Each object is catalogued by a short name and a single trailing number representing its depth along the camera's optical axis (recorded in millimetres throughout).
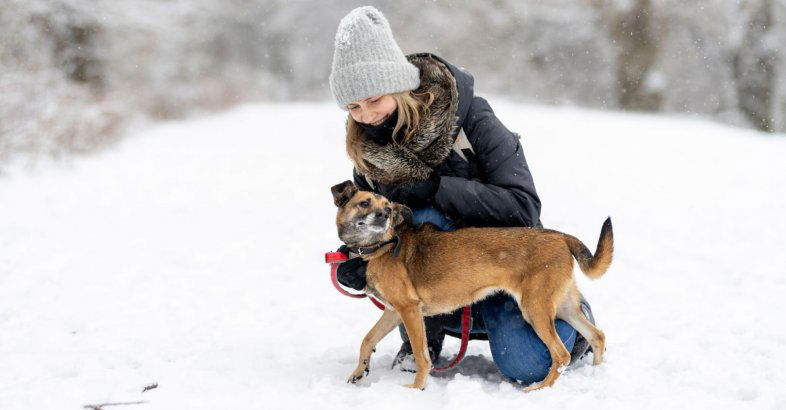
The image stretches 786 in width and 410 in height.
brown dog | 3279
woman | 3326
